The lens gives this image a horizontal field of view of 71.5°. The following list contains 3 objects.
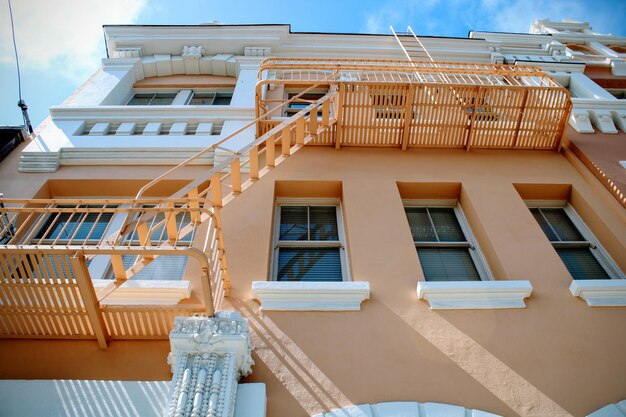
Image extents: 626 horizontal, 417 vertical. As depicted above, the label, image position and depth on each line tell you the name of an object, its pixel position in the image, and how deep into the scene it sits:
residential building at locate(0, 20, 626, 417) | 4.24
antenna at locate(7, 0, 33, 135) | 9.79
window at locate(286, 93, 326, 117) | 9.84
